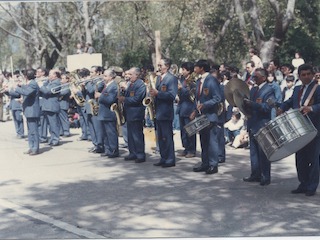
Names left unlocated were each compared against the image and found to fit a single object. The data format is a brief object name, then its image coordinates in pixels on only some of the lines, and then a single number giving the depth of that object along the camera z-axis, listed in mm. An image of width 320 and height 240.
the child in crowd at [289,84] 10312
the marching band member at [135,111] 8250
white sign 14047
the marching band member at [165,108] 7785
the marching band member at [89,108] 9614
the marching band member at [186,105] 8680
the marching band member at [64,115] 11836
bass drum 5336
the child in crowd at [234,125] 9945
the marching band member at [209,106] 7150
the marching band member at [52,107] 10534
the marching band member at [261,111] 6273
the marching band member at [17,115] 11367
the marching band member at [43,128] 11359
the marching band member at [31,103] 8898
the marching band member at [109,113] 8789
